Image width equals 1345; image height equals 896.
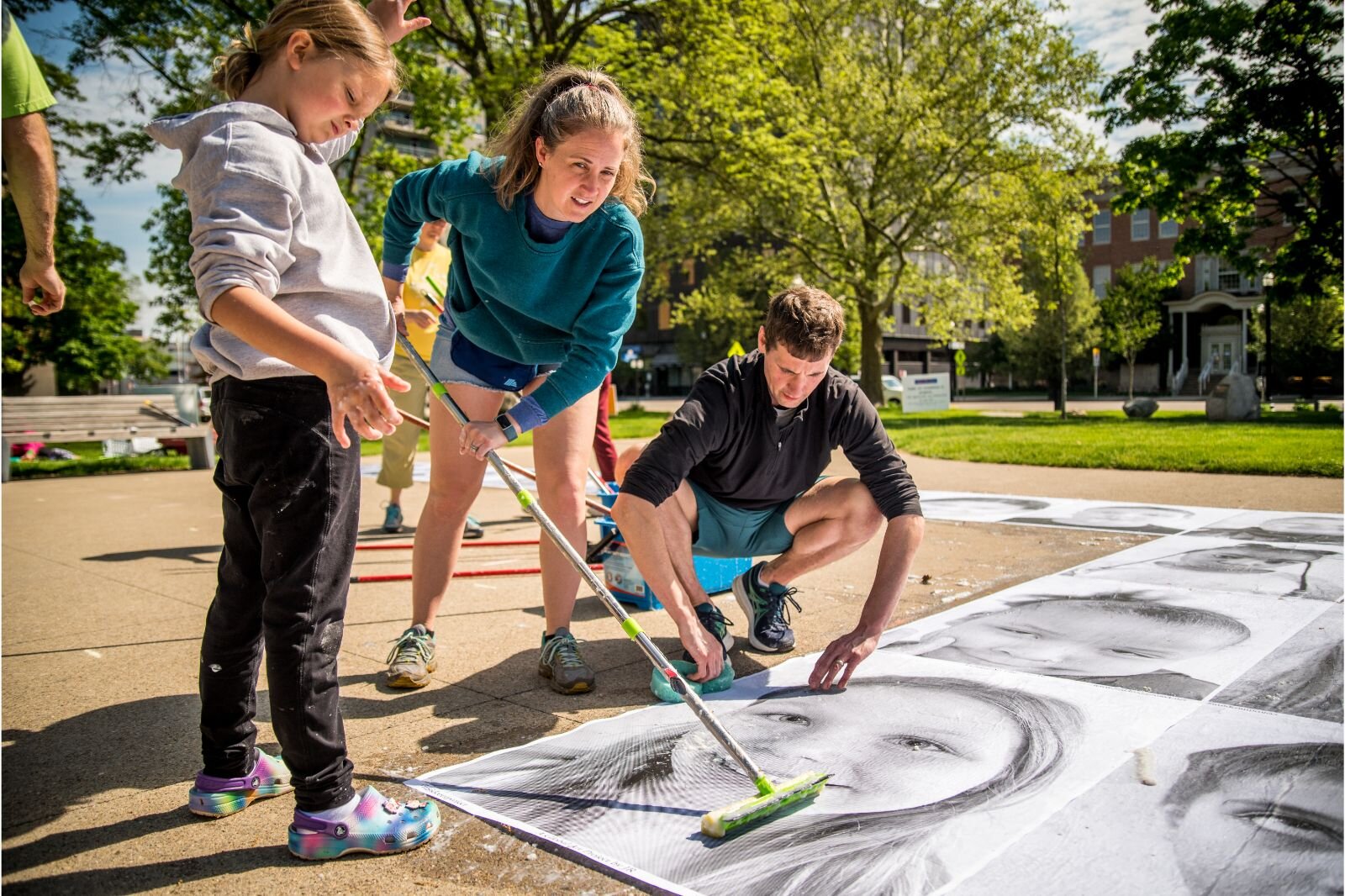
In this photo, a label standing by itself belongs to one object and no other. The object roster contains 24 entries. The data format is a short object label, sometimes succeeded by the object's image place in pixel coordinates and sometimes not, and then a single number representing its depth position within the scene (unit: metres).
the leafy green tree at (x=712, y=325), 23.52
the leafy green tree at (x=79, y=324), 19.48
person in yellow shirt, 5.13
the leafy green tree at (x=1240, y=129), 15.77
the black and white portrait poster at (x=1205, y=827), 1.57
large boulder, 15.74
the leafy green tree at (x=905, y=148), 18.89
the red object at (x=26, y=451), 13.88
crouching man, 2.59
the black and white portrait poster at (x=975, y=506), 5.93
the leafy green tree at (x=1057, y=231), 20.16
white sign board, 15.20
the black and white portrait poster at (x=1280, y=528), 4.63
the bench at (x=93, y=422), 10.61
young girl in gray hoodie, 1.65
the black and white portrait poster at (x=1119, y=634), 2.67
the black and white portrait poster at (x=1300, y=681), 2.32
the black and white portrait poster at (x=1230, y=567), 3.61
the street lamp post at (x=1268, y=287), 18.11
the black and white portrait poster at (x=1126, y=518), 5.16
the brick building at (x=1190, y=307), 41.31
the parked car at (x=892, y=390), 33.16
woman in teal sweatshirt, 2.51
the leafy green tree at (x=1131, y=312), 34.06
